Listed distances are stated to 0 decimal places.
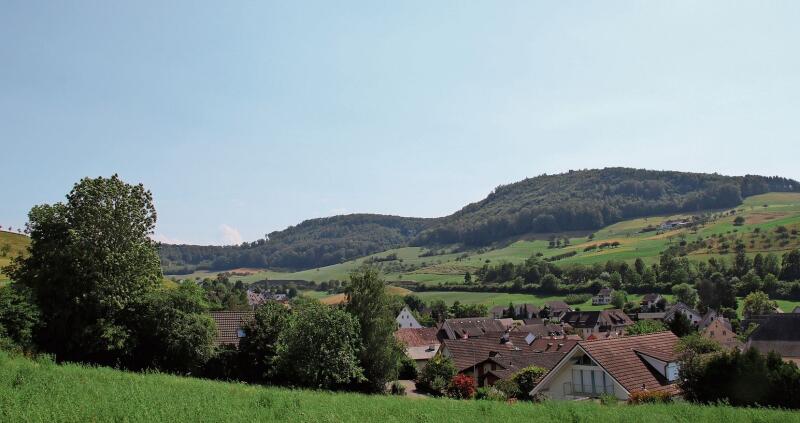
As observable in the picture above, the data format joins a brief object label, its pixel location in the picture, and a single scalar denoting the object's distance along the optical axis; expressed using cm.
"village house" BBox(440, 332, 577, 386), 4219
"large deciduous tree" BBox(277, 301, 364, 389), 2992
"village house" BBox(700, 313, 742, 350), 6850
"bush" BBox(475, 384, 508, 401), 2923
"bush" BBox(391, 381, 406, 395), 3509
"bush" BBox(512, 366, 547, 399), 3222
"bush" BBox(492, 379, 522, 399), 3136
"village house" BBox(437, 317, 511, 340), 8119
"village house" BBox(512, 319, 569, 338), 8088
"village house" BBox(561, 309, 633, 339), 9669
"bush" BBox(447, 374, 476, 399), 3469
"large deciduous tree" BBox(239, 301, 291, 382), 3228
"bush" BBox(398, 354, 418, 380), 4688
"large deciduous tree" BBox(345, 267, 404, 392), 3306
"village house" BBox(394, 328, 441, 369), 5916
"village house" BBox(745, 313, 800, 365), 4153
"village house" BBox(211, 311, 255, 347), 3757
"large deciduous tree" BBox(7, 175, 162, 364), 2888
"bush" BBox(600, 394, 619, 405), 2122
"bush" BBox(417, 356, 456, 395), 3897
